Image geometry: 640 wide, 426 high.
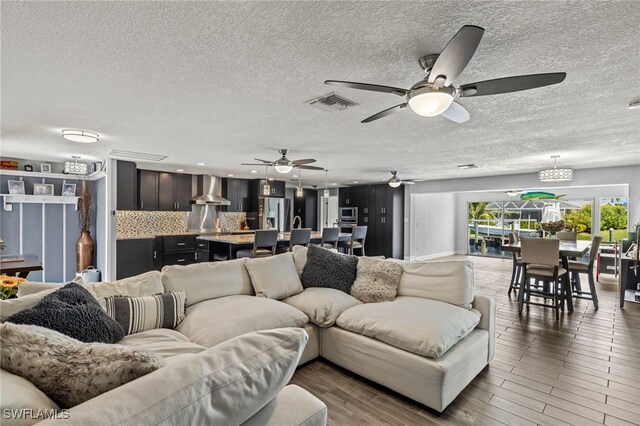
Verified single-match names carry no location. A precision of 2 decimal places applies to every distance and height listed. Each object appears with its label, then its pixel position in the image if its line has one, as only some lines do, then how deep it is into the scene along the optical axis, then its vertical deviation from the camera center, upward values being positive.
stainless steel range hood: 7.30 +0.45
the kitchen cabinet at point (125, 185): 5.62 +0.44
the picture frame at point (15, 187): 5.33 +0.35
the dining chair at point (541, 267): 4.00 -0.75
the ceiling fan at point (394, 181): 6.83 +0.66
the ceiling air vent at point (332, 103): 2.53 +0.92
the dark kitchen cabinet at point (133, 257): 5.70 -0.92
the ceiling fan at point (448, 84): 1.50 +0.73
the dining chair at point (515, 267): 4.96 -0.94
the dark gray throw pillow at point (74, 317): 1.38 -0.53
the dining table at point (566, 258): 4.19 -0.64
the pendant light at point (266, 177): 5.82 +0.86
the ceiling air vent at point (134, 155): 4.80 +0.88
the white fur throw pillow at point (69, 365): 0.87 -0.46
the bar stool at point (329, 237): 5.79 -0.51
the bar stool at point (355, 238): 6.61 -0.61
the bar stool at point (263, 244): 4.90 -0.56
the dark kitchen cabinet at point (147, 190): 6.79 +0.42
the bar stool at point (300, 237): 5.29 -0.47
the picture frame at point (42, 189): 5.56 +0.34
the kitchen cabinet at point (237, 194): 8.25 +0.42
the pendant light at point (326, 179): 7.24 +0.85
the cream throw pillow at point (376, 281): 2.87 -0.68
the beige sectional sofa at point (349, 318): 2.02 -0.82
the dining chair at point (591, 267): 4.37 -0.80
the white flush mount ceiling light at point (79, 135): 3.48 +0.84
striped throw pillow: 2.00 -0.71
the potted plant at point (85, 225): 5.89 -0.35
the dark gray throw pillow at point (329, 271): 3.14 -0.63
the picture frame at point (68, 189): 5.86 +0.35
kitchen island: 5.19 -0.62
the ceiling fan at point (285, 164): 4.54 +0.69
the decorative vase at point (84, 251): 5.88 -0.82
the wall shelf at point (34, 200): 5.28 +0.14
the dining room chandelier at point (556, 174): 5.20 +0.65
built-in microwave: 9.75 -0.12
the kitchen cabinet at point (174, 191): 7.11 +0.41
